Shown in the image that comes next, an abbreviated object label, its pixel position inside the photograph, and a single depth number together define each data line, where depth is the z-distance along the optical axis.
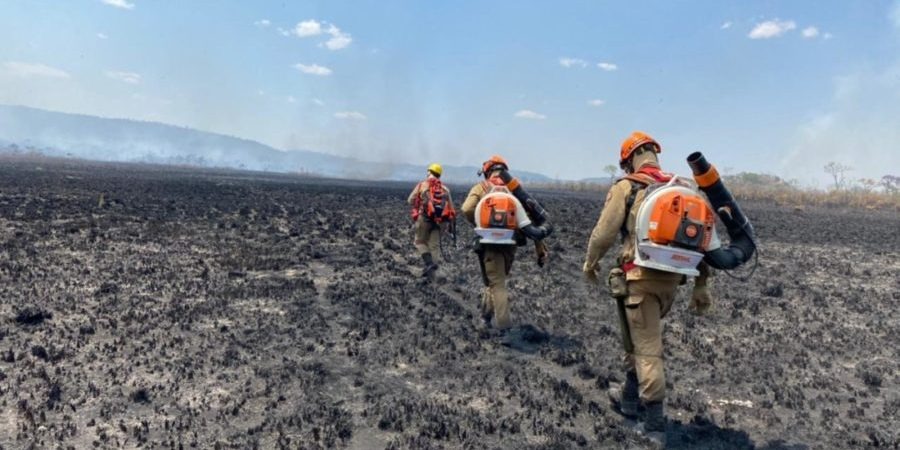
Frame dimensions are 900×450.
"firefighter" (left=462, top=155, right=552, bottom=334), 6.92
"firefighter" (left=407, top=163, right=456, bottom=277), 10.24
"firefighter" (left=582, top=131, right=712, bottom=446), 4.64
